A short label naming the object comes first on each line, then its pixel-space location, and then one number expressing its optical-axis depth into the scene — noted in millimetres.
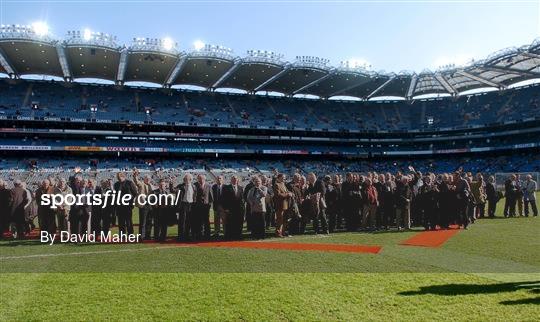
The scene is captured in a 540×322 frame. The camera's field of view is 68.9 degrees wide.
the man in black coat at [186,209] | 11047
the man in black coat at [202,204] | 11172
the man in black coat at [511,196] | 16484
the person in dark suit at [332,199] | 12969
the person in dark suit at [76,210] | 10750
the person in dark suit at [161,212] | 11031
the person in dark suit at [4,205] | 11281
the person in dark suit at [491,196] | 16500
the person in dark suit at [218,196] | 11544
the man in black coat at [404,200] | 13023
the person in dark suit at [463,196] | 13117
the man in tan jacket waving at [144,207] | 10945
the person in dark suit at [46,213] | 11023
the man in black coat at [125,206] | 10898
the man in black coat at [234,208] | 11336
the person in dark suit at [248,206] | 11787
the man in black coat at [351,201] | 12828
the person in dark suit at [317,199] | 12273
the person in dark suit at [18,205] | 11242
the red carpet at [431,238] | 10274
